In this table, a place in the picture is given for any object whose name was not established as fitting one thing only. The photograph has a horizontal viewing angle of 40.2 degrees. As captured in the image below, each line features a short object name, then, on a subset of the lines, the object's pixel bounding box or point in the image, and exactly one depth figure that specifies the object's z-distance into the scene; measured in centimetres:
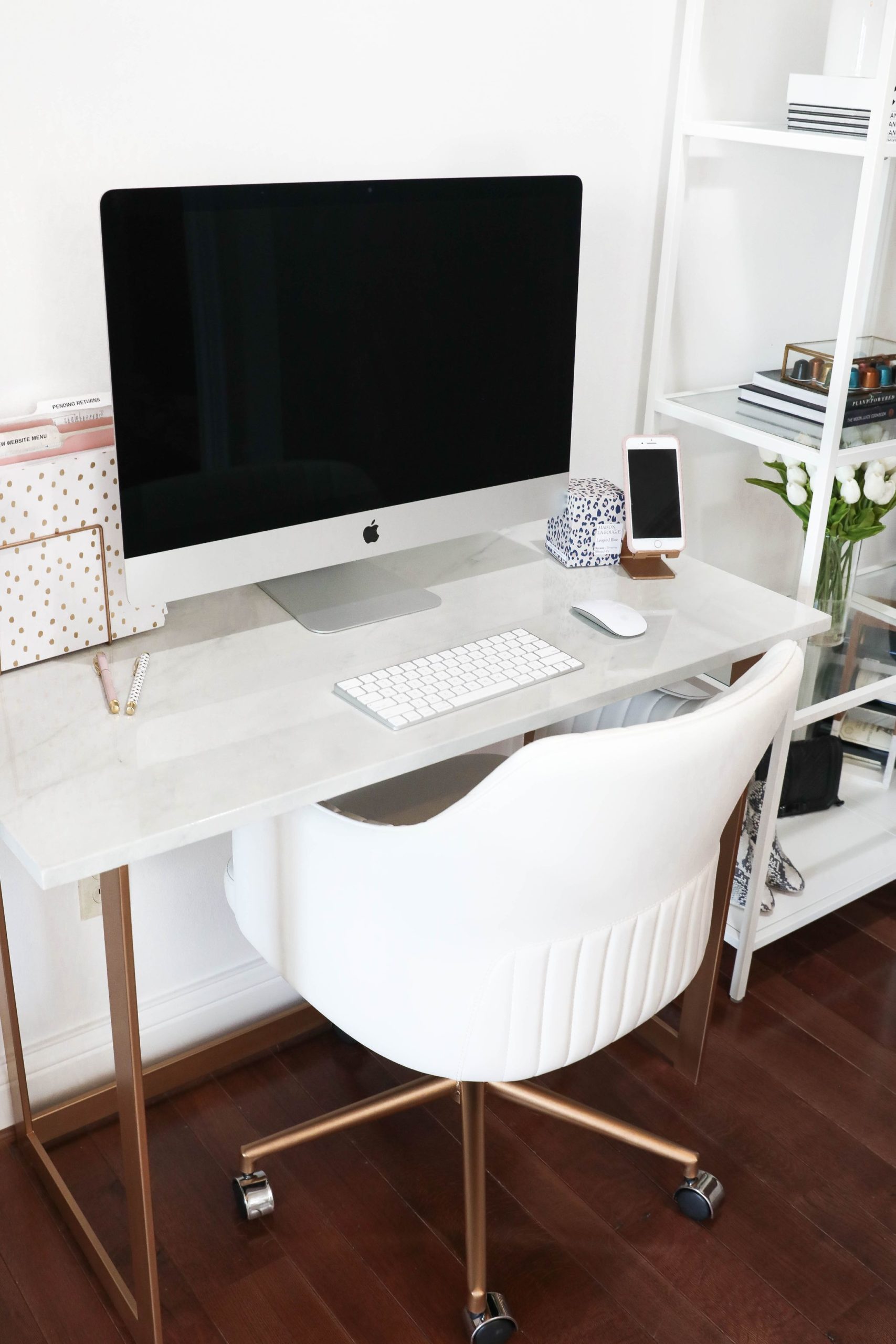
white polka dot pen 135
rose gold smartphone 177
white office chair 115
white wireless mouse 157
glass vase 207
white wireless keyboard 136
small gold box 193
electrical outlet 143
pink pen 134
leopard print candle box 175
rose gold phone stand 176
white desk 119
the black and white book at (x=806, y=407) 188
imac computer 132
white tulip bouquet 200
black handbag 235
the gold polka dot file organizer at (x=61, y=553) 138
